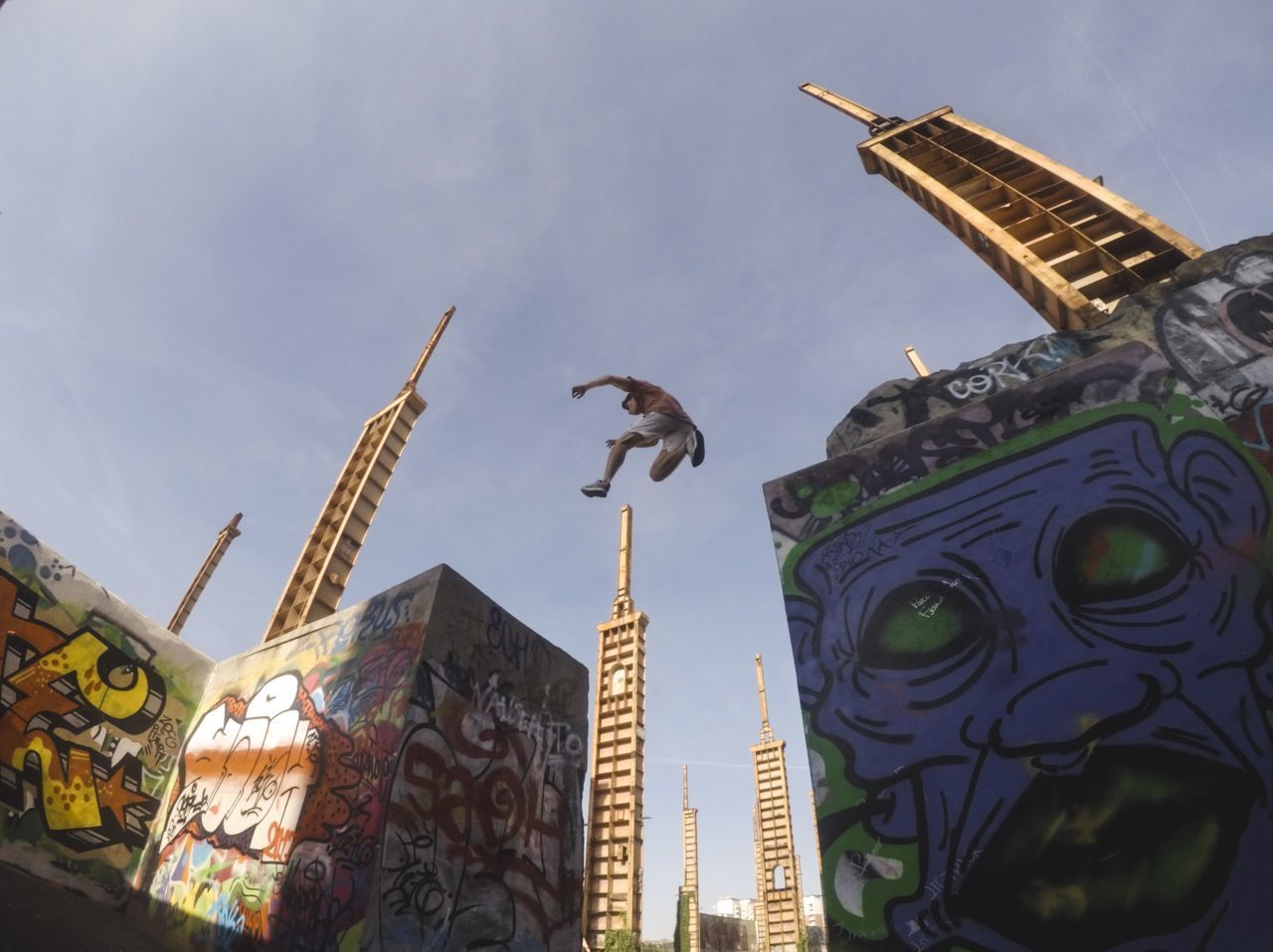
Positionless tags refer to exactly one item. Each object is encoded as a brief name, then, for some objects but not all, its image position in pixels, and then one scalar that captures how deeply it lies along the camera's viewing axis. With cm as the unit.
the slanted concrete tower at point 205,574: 2612
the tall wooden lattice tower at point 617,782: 1493
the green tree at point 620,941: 1377
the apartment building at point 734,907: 13669
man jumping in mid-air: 784
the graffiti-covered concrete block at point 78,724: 620
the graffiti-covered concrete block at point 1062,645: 290
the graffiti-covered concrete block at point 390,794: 477
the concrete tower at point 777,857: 2197
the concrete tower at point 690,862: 2842
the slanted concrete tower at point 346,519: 1360
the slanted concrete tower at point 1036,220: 874
